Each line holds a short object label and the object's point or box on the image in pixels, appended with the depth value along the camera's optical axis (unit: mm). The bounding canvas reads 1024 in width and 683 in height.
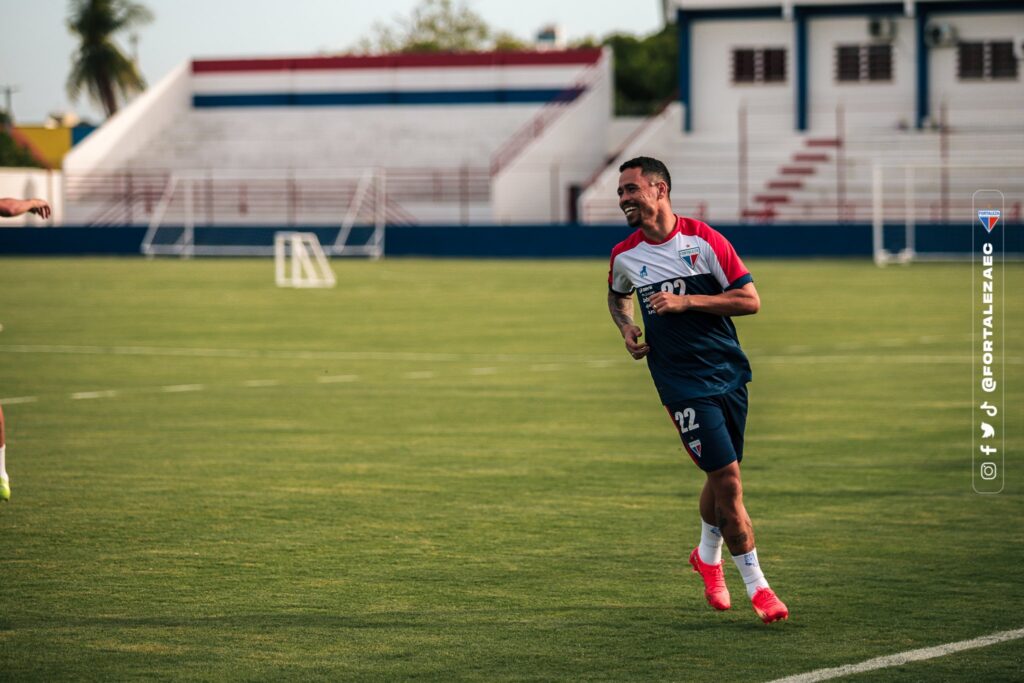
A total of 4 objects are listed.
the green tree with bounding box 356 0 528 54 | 108188
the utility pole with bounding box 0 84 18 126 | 104062
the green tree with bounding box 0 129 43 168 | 83000
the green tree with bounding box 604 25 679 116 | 102562
